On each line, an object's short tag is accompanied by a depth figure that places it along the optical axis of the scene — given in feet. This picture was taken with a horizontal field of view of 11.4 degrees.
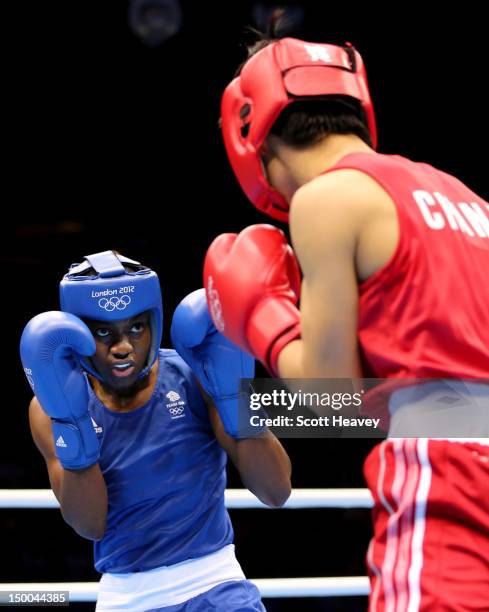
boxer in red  13.09
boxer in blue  15.52
